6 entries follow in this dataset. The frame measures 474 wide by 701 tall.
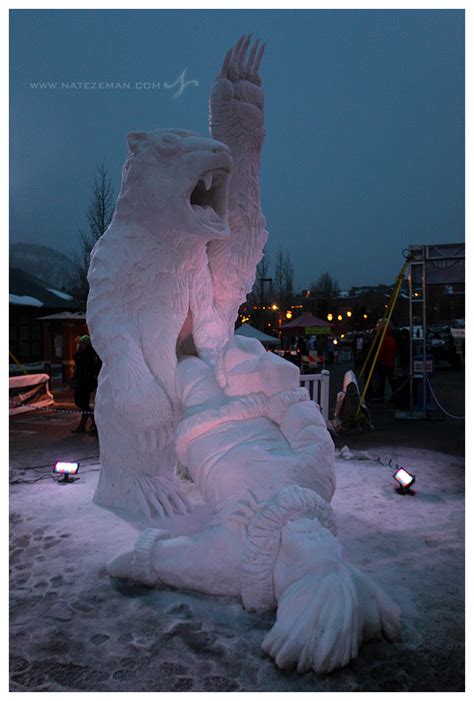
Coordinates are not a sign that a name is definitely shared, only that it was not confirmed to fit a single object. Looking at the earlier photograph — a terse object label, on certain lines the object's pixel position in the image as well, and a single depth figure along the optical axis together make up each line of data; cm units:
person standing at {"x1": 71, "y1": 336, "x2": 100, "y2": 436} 656
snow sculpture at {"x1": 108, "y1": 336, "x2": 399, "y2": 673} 182
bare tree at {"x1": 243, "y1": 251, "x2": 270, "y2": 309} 1769
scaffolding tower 709
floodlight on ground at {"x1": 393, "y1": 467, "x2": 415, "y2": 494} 393
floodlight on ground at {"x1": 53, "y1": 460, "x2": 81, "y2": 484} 419
